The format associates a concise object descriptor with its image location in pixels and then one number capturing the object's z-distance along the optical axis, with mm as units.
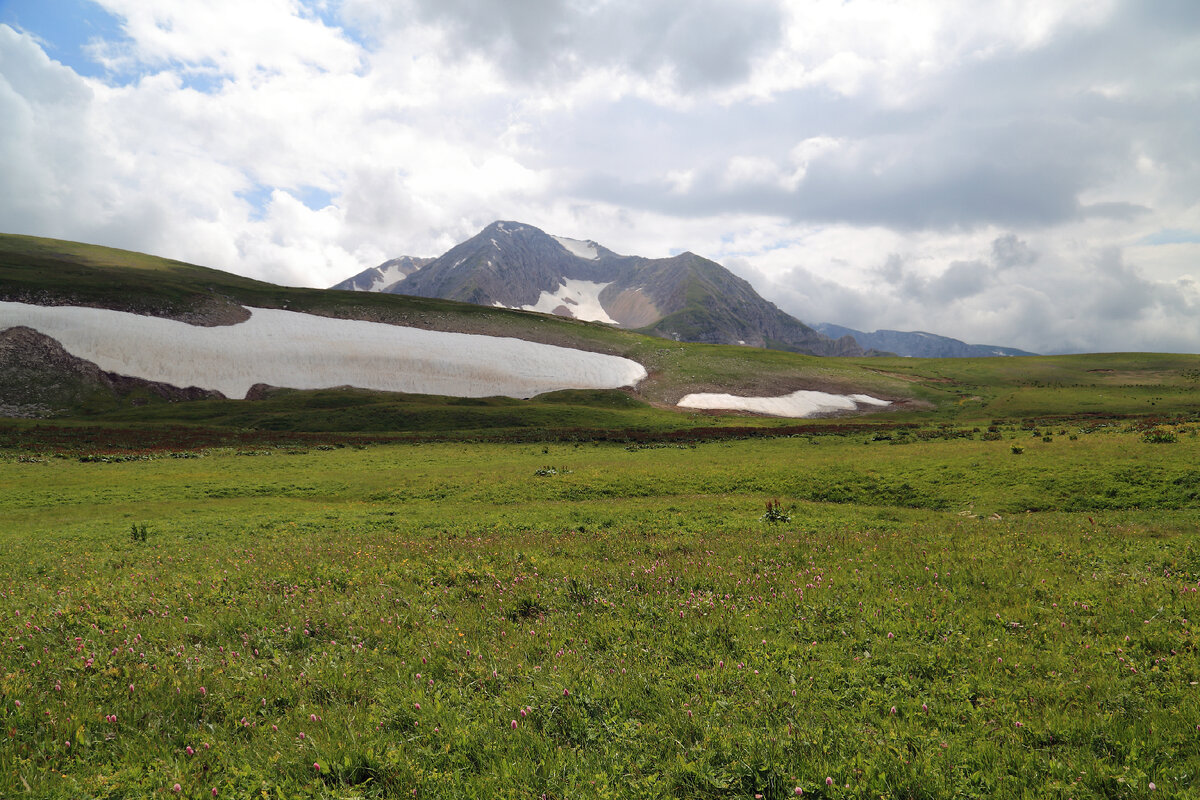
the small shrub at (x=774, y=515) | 20844
